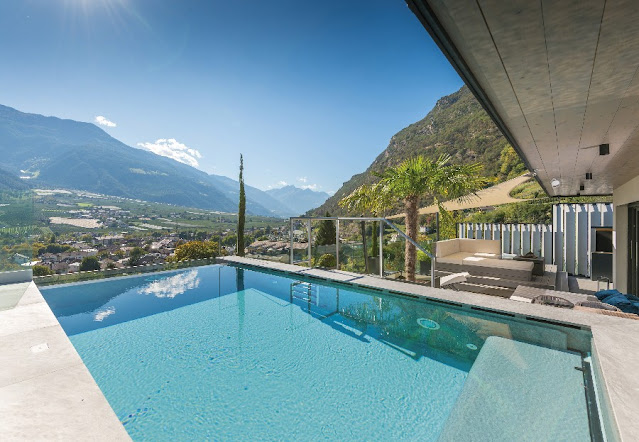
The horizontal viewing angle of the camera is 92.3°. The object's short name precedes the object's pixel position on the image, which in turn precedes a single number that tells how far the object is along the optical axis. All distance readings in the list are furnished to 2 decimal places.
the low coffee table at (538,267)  7.16
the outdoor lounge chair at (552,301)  3.77
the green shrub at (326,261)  7.15
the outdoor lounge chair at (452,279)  5.70
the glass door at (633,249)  5.82
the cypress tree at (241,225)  11.62
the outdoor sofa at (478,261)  6.39
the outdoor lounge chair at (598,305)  3.65
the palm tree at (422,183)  7.16
